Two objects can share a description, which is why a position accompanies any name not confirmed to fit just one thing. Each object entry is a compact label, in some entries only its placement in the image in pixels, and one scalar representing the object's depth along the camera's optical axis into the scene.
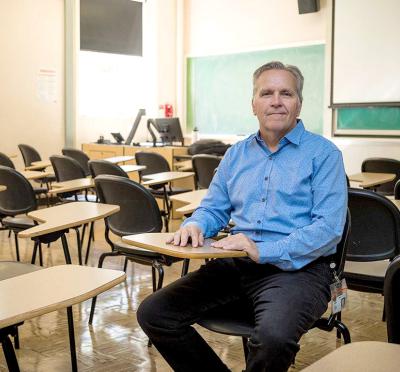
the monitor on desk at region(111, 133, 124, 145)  7.94
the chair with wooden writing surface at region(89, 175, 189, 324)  2.94
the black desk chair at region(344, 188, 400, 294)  2.47
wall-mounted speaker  7.12
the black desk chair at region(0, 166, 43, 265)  3.88
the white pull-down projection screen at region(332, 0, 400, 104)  6.38
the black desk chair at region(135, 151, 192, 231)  5.68
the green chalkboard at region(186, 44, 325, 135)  7.32
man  1.81
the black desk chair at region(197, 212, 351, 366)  1.84
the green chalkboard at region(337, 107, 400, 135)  6.49
